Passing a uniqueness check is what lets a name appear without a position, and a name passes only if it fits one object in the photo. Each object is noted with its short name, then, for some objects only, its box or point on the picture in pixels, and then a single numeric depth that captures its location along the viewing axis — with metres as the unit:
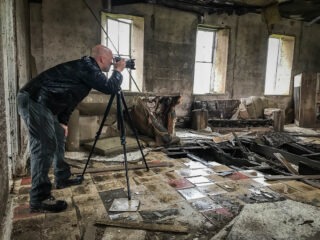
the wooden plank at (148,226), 1.96
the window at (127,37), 6.72
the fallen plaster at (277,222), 1.92
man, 2.24
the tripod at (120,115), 2.72
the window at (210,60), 8.10
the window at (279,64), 9.00
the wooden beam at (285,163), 3.55
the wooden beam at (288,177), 3.16
